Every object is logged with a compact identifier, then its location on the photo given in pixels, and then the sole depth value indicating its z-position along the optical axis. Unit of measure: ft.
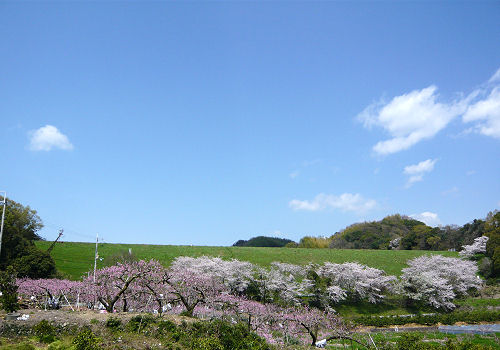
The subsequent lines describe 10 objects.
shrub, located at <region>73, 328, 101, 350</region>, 35.47
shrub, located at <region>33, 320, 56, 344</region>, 42.32
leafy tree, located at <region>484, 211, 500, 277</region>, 150.71
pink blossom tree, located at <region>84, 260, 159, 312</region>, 59.57
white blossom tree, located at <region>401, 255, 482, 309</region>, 124.67
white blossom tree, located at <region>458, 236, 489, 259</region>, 171.54
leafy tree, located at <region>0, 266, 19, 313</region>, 51.21
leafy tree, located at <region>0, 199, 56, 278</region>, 97.09
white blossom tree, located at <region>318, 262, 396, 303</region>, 124.26
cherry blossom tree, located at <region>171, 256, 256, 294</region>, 114.32
